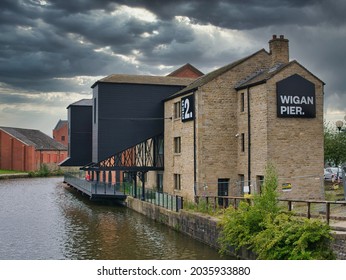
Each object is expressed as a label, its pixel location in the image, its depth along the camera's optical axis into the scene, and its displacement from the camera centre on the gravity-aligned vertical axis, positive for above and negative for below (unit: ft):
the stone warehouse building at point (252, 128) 81.10 +5.77
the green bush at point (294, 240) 42.67 -6.91
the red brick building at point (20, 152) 250.57 +4.92
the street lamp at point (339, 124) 64.37 +4.85
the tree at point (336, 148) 130.72 +3.55
